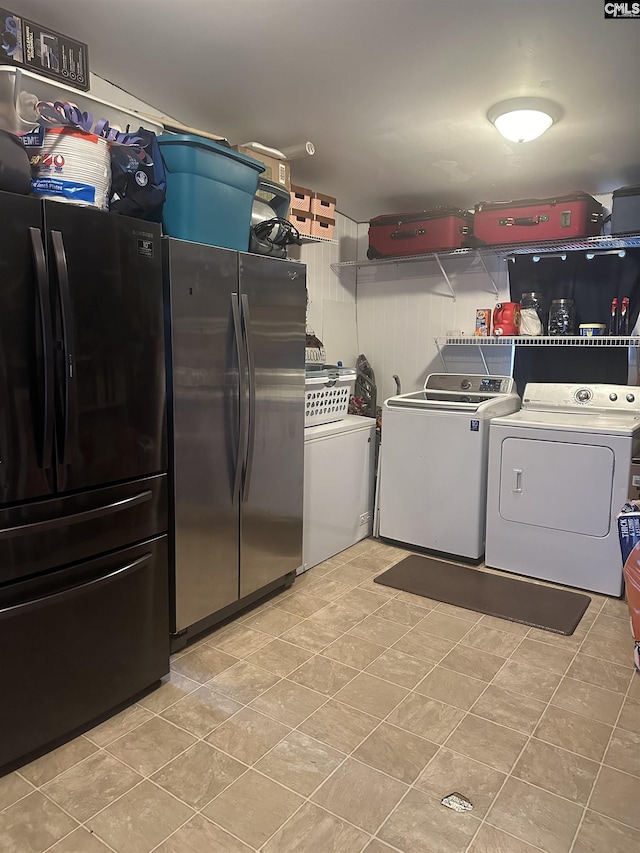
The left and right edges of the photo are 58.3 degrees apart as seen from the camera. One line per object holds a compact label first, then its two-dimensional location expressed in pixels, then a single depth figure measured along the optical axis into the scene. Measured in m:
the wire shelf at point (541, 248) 3.35
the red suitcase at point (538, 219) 3.35
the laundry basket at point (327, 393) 3.26
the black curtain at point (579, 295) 3.58
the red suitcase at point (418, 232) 3.81
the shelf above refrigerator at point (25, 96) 1.83
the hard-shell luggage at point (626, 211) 3.17
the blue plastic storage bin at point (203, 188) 2.20
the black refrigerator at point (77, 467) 1.63
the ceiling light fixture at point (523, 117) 2.62
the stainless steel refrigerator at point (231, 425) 2.23
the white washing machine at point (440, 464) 3.34
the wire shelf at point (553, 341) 3.41
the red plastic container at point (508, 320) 3.76
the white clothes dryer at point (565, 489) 2.96
